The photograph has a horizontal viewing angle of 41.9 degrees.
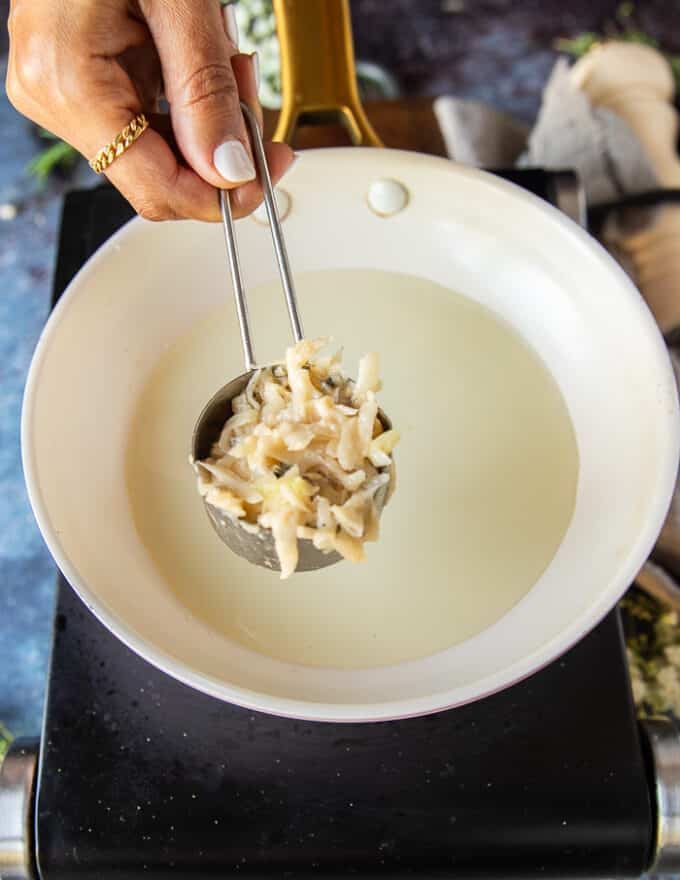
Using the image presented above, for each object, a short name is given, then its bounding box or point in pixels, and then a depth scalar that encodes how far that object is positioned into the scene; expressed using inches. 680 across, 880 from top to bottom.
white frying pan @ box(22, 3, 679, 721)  27.3
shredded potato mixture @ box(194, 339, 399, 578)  24.1
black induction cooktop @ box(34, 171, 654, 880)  27.0
